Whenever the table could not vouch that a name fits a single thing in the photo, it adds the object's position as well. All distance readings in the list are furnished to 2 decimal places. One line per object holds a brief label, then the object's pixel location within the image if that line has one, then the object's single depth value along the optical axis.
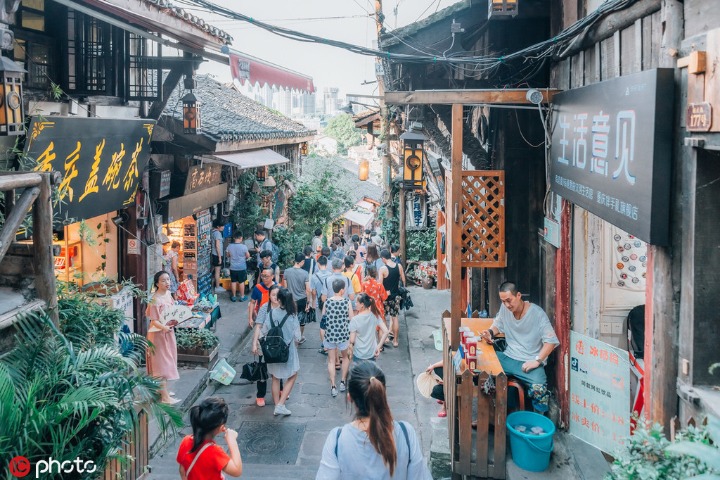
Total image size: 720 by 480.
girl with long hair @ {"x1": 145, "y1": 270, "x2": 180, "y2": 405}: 8.60
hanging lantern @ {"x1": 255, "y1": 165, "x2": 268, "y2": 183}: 19.51
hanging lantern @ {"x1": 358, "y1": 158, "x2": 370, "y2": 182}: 25.06
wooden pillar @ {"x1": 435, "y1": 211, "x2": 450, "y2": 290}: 16.34
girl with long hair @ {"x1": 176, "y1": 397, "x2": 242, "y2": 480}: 4.62
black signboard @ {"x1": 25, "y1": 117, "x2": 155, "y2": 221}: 7.16
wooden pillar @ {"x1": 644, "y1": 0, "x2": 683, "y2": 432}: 4.05
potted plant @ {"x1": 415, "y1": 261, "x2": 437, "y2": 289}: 17.00
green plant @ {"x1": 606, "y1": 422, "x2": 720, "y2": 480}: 3.09
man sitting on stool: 7.06
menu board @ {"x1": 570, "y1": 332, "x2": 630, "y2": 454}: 5.71
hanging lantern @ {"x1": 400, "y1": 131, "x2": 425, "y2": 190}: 12.41
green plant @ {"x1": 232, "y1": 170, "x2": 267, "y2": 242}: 18.52
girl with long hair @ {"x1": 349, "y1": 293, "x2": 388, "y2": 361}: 9.20
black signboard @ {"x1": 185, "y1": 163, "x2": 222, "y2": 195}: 13.14
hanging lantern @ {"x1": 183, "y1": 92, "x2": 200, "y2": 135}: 11.01
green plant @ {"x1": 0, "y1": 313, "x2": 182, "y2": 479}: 3.83
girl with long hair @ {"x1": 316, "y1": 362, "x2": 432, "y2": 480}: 3.74
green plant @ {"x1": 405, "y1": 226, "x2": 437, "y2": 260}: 19.16
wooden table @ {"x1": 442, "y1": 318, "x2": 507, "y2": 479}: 6.48
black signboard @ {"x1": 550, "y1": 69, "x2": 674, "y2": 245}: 4.07
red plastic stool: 7.12
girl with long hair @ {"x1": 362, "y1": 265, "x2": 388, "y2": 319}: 11.05
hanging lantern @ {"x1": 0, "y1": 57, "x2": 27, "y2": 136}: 5.51
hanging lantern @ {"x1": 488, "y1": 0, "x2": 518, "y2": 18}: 6.60
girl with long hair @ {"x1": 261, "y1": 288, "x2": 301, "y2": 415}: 8.81
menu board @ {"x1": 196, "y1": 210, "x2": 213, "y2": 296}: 15.30
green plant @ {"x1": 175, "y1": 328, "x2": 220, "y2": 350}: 10.76
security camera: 6.71
